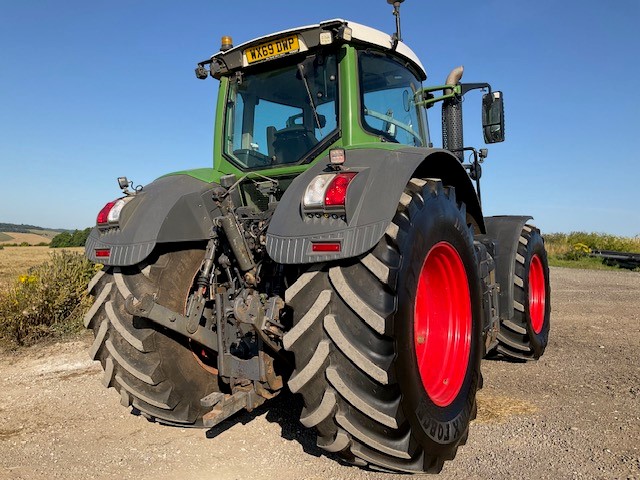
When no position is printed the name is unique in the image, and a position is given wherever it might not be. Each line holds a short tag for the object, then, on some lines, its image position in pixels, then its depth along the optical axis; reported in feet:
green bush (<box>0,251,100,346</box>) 21.02
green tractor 7.97
